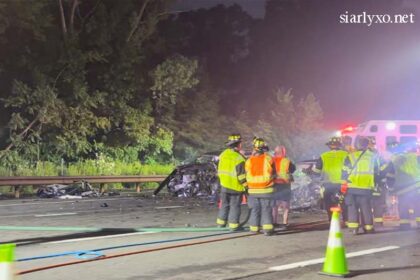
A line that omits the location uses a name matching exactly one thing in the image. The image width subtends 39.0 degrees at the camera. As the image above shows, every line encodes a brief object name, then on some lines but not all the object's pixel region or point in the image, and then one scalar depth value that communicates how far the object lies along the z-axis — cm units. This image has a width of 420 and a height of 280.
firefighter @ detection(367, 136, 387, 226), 1075
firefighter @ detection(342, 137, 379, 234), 1041
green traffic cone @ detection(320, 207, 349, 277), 672
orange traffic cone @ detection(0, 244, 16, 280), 400
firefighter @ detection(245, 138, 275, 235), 1003
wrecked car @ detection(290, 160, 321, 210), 1469
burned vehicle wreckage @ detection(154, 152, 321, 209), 1789
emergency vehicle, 1639
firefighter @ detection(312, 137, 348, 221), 1103
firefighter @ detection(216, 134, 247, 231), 1046
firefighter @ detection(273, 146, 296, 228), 1093
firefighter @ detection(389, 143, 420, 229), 1123
